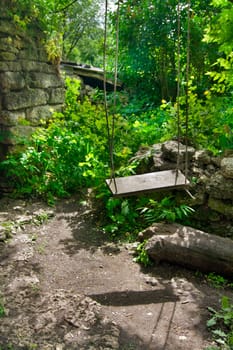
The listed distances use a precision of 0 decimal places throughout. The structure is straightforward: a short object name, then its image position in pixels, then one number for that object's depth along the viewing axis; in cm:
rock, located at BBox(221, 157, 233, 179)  374
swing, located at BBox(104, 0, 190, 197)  301
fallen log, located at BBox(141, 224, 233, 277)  329
